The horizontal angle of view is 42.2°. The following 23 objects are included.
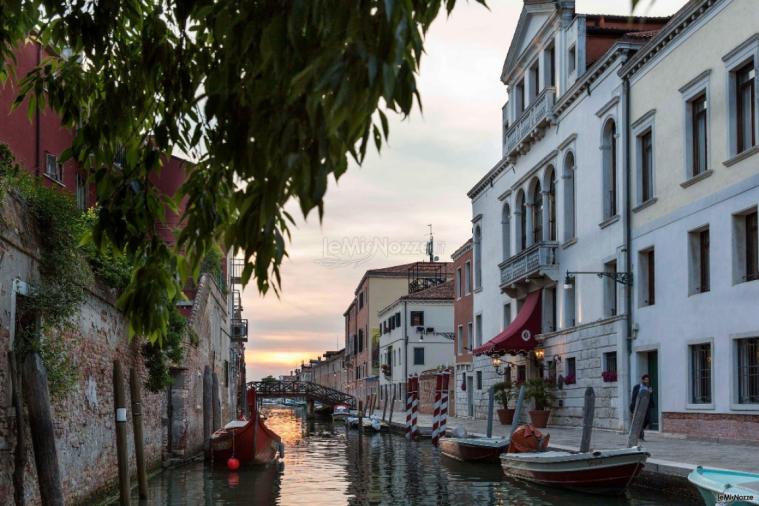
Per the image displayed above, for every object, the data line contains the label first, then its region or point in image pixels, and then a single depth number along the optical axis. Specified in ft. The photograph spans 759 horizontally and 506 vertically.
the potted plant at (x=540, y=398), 82.23
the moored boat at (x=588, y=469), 42.73
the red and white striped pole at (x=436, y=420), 82.99
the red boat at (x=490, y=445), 53.98
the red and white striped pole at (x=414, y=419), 92.63
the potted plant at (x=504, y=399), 89.81
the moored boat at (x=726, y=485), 26.68
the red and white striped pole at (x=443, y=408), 82.38
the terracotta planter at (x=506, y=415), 90.22
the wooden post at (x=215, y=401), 86.07
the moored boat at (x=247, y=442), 63.41
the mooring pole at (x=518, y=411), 64.23
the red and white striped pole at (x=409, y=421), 94.63
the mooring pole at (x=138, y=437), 42.60
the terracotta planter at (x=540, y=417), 81.92
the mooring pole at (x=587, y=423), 47.68
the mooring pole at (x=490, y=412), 69.87
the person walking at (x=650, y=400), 59.26
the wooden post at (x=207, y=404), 79.10
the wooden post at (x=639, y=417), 45.01
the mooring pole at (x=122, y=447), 37.32
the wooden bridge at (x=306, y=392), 198.29
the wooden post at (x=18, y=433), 28.99
